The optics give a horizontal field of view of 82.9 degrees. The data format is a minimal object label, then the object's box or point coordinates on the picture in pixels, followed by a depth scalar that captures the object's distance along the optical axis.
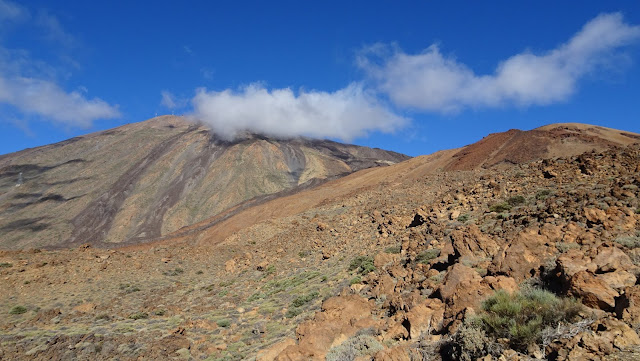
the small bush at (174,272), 20.67
